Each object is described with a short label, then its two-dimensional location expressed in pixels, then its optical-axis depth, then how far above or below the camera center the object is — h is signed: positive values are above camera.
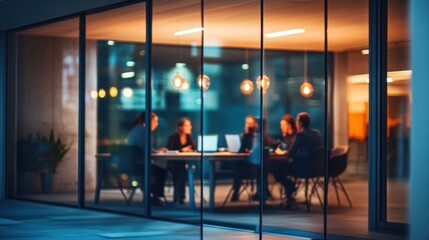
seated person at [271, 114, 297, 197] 11.79 -0.56
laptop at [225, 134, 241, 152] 12.78 -0.32
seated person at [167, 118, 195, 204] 12.07 -0.43
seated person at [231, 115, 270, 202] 12.25 -0.63
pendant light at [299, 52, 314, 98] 18.33 +0.72
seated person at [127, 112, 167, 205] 12.05 -0.36
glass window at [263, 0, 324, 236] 10.95 -0.46
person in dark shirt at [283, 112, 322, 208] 11.53 -0.34
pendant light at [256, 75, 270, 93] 12.53 +0.58
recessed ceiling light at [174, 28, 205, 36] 12.04 +1.30
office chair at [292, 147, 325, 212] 11.15 -0.66
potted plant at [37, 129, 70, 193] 14.51 -0.57
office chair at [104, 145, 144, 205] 12.53 -0.74
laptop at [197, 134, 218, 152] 12.39 -0.34
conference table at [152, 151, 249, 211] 12.06 -0.54
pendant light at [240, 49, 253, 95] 18.09 +0.81
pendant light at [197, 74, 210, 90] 13.36 +0.62
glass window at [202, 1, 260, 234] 11.61 -0.53
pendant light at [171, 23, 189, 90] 15.79 +0.73
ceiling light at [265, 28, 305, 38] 13.06 +1.39
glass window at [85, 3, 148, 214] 12.58 +0.19
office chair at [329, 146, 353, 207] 11.59 -0.66
